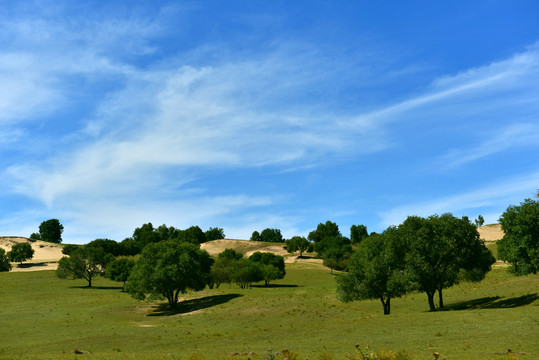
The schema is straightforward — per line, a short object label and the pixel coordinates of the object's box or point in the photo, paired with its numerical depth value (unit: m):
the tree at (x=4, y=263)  164.82
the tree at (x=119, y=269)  123.78
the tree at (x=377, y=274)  62.69
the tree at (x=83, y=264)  126.44
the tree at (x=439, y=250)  63.47
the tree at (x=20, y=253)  187.25
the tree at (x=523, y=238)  62.41
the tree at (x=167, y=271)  83.50
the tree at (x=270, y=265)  130.88
